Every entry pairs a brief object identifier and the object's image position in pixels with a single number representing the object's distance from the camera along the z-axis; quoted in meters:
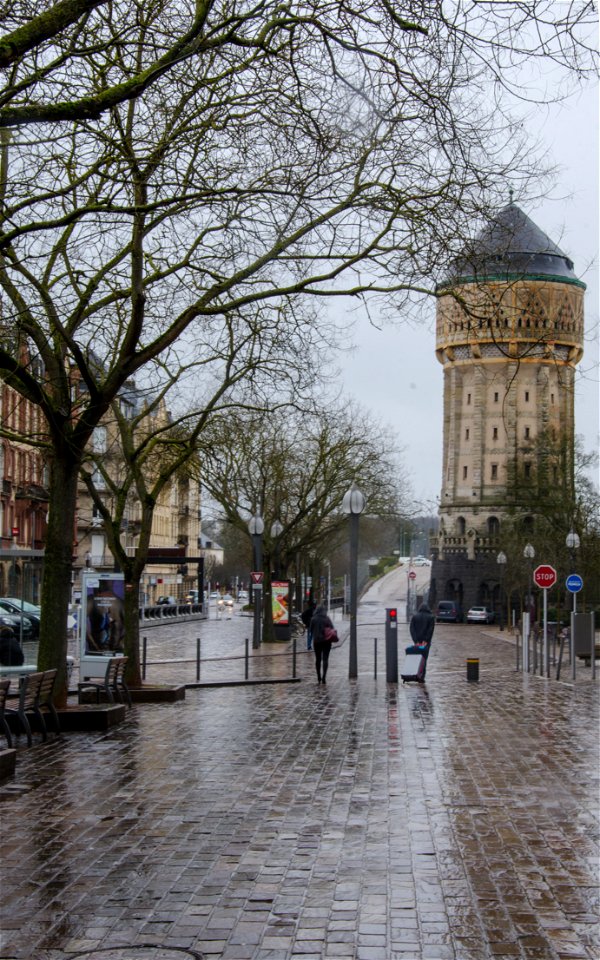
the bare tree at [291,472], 51.28
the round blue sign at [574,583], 33.09
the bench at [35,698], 16.97
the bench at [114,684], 21.55
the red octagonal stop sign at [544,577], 31.73
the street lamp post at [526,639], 31.80
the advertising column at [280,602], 49.47
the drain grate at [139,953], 7.43
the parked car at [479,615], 99.00
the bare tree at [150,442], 23.11
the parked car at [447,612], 99.62
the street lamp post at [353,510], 31.69
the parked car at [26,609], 29.15
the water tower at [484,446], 112.00
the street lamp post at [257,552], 46.28
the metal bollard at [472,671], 29.75
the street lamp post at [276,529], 53.33
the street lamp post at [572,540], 43.88
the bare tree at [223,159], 10.55
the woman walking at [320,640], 28.11
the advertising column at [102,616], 25.14
